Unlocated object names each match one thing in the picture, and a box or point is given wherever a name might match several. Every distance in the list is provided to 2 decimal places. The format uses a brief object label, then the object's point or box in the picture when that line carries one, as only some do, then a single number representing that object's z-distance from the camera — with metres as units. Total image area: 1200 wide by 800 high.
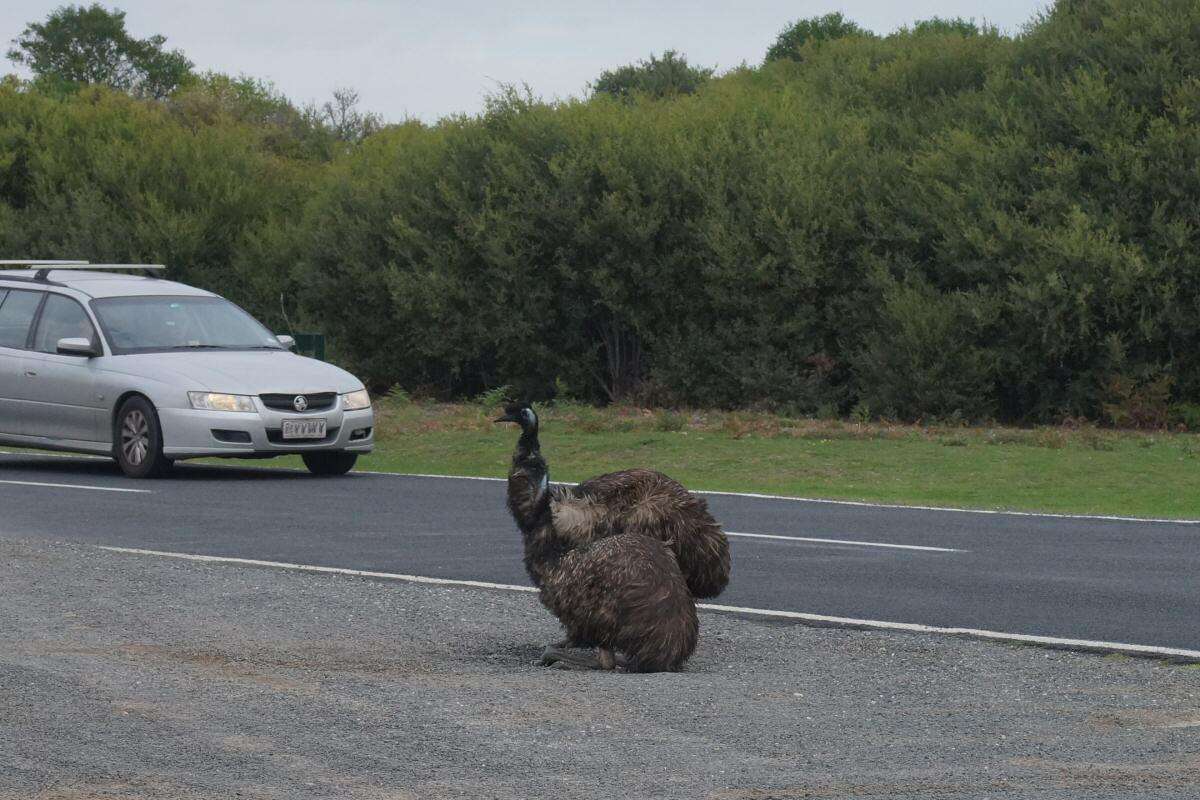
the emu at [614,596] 16.81
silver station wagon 34.69
